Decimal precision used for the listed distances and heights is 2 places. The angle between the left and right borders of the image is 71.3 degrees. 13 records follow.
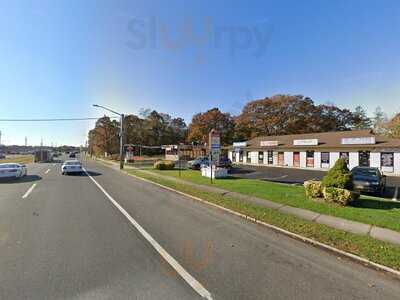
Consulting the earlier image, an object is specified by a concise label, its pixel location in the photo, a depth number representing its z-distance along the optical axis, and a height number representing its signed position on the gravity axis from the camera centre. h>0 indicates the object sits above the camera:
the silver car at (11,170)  19.64 -1.38
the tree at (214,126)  78.06 +7.64
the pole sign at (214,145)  17.61 +0.47
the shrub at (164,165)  29.85 -1.37
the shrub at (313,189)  10.69 -1.37
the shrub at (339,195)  9.50 -1.45
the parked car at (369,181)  14.21 -1.37
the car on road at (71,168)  24.16 -1.42
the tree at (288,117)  63.47 +8.61
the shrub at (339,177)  10.23 -0.87
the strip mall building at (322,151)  27.52 +0.36
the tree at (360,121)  70.31 +8.39
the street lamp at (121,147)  31.79 +1.60
